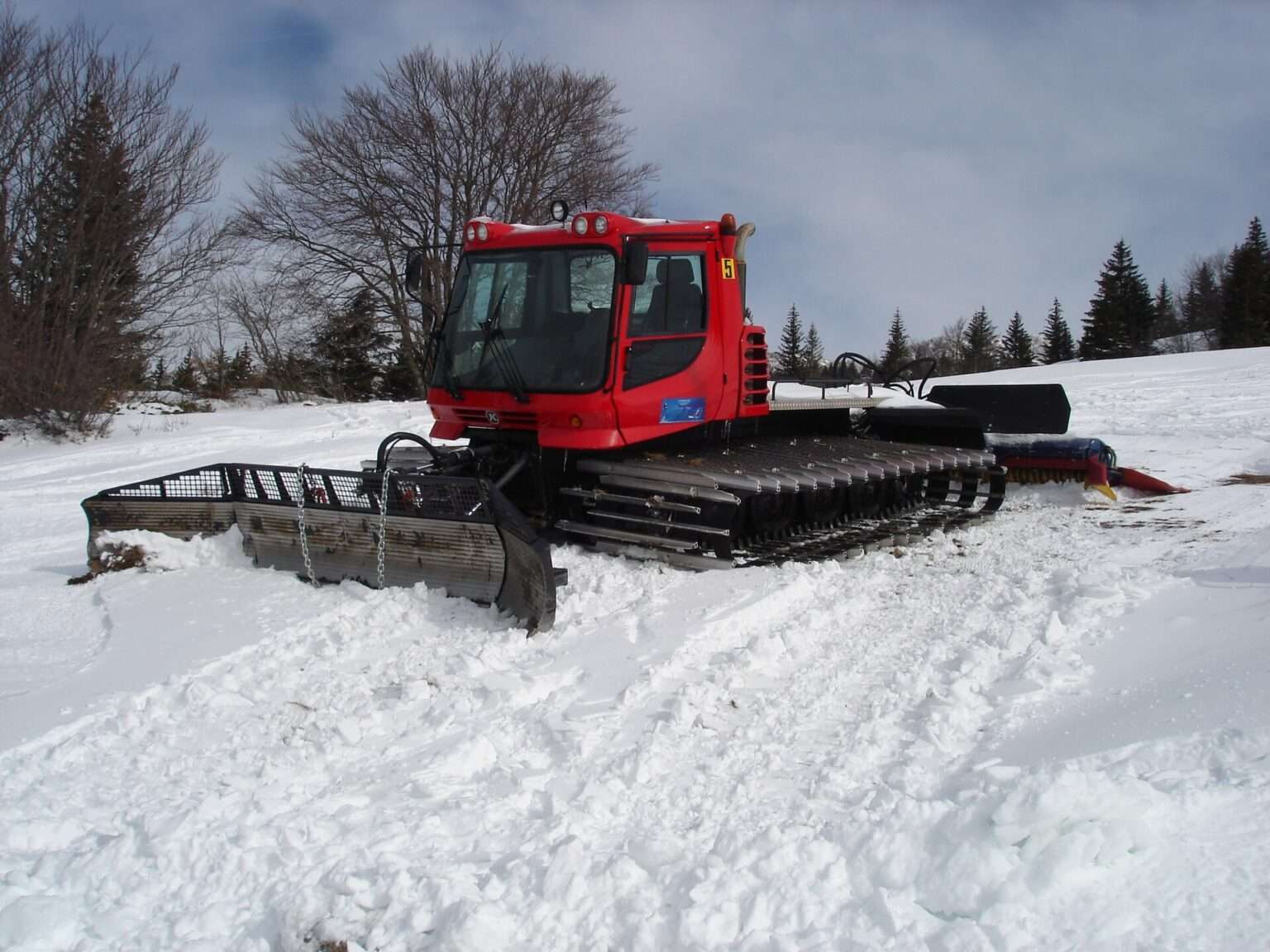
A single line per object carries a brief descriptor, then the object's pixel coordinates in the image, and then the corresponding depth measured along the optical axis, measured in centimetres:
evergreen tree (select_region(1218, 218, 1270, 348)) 5200
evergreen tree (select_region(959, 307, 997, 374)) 6625
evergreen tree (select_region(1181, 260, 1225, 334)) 7044
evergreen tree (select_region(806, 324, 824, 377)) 6736
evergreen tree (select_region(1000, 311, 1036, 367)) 6461
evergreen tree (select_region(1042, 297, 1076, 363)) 6494
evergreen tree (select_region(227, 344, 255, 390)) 3078
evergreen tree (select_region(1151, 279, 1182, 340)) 6388
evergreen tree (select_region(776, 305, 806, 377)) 6097
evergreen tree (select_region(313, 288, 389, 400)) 2372
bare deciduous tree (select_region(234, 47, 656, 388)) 2308
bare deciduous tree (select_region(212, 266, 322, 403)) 2333
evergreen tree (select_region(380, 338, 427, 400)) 2770
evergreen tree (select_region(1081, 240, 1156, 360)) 5659
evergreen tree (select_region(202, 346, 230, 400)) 2707
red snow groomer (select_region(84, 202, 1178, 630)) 569
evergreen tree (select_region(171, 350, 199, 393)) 3081
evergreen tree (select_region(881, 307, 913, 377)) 6203
